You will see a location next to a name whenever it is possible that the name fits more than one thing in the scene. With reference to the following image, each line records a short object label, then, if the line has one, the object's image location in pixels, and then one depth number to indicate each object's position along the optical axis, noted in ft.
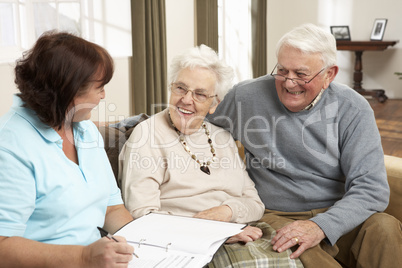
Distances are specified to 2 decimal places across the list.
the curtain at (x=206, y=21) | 17.44
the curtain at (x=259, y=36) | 23.01
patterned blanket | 5.06
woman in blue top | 3.65
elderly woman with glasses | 5.60
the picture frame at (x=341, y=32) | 25.72
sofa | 6.16
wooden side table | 24.56
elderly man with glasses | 5.84
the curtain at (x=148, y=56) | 13.91
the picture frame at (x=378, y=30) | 25.09
